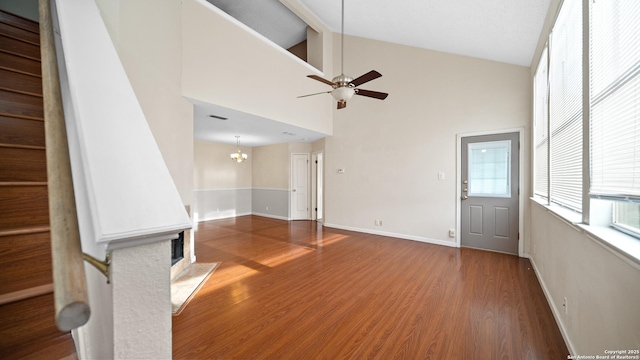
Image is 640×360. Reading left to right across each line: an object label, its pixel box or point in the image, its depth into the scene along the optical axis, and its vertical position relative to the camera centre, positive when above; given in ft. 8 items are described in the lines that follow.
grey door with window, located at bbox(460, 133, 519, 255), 12.78 -0.71
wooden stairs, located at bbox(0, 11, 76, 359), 3.03 -0.76
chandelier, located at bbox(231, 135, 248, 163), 21.09 +2.04
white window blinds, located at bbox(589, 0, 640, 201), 3.64 +1.43
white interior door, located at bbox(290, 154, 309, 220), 23.89 -0.69
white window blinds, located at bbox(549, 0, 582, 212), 6.09 +2.15
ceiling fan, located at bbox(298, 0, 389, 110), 9.16 +3.68
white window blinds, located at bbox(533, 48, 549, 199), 9.48 +2.30
